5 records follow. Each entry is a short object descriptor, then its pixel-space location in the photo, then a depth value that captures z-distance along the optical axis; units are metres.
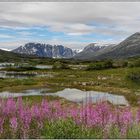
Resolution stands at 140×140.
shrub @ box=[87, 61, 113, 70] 69.35
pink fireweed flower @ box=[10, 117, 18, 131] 3.94
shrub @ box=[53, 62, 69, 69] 78.10
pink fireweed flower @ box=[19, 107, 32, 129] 4.09
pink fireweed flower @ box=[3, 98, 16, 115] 4.54
